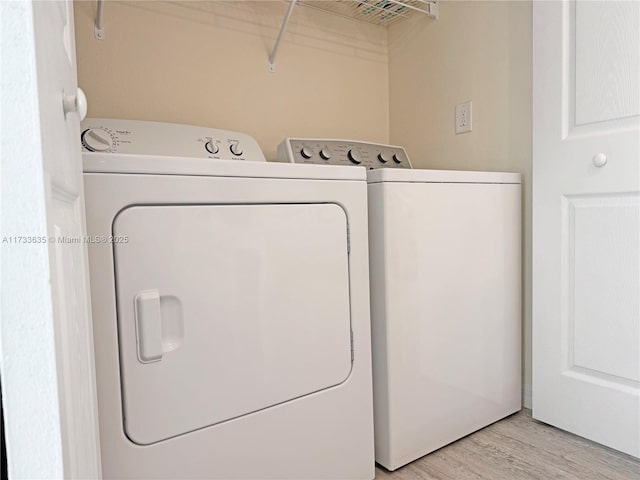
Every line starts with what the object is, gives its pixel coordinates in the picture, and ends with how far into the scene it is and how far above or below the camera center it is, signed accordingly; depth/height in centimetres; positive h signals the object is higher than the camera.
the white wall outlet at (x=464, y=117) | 176 +38
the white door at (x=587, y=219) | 126 -3
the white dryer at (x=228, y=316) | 85 -21
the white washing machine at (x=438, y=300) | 124 -27
